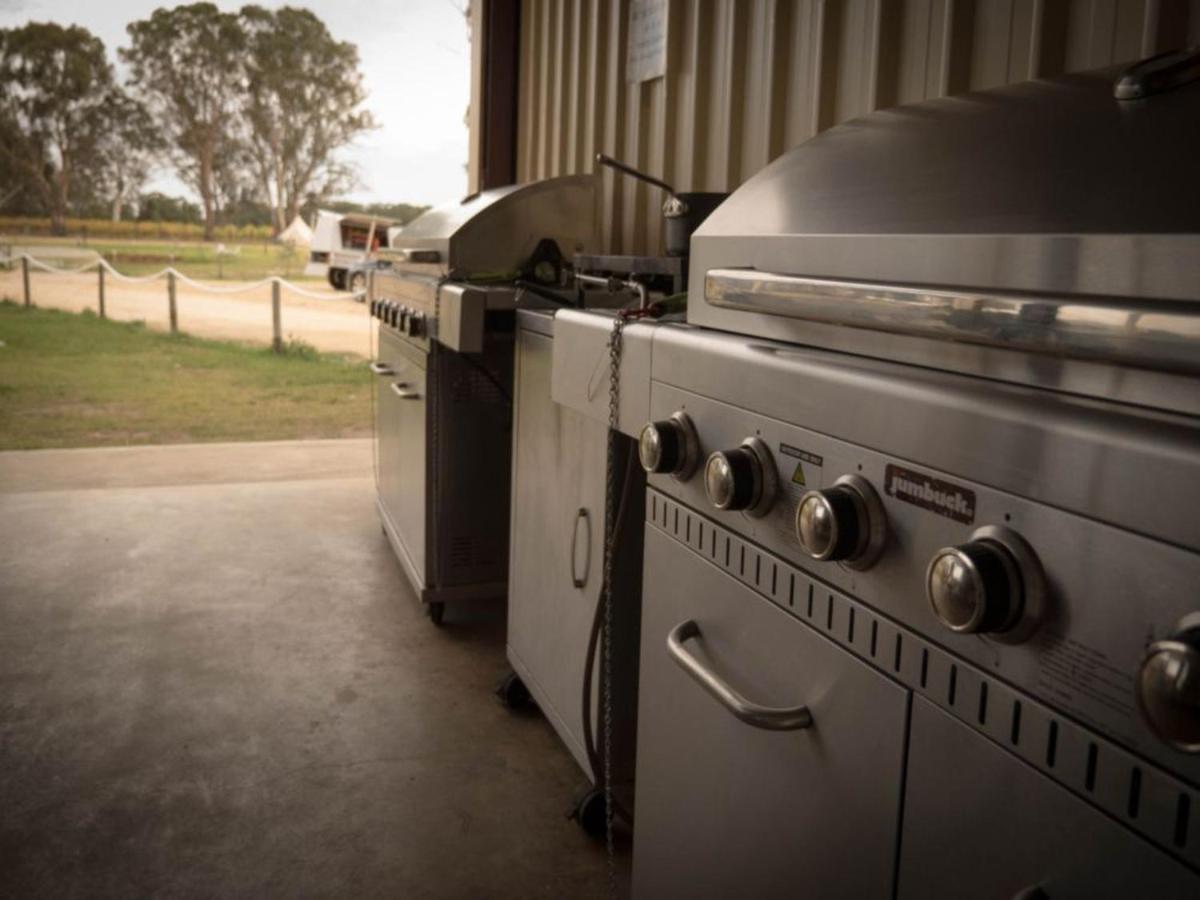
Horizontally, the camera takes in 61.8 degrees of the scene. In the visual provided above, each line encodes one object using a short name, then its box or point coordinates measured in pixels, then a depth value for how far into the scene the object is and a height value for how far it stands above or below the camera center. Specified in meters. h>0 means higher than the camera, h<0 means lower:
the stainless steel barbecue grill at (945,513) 0.63 -0.17
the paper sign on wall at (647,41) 2.70 +0.67
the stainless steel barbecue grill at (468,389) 2.72 -0.31
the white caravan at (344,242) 12.16 +0.37
